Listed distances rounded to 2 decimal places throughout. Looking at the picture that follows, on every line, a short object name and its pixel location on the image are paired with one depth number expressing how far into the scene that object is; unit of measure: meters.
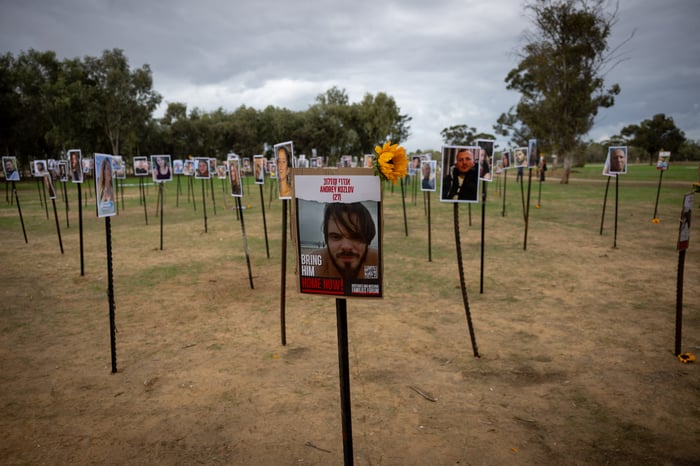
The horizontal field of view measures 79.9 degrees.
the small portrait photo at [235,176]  8.88
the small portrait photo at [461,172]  5.81
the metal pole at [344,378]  2.56
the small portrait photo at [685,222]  4.82
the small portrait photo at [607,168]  12.06
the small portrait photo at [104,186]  5.09
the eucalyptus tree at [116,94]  42.78
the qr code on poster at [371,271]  2.47
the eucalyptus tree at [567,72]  34.38
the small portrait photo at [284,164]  5.77
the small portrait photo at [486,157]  8.21
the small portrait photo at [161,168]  12.40
